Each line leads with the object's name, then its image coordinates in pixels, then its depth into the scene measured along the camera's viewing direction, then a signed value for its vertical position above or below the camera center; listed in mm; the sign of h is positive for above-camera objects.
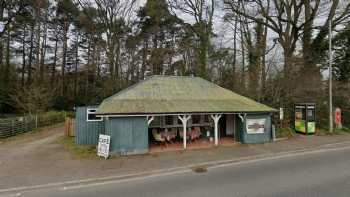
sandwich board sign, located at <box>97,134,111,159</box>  10512 -2046
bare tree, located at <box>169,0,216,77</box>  26625 +8998
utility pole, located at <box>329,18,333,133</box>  16469 +120
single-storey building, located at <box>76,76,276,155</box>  11227 -820
